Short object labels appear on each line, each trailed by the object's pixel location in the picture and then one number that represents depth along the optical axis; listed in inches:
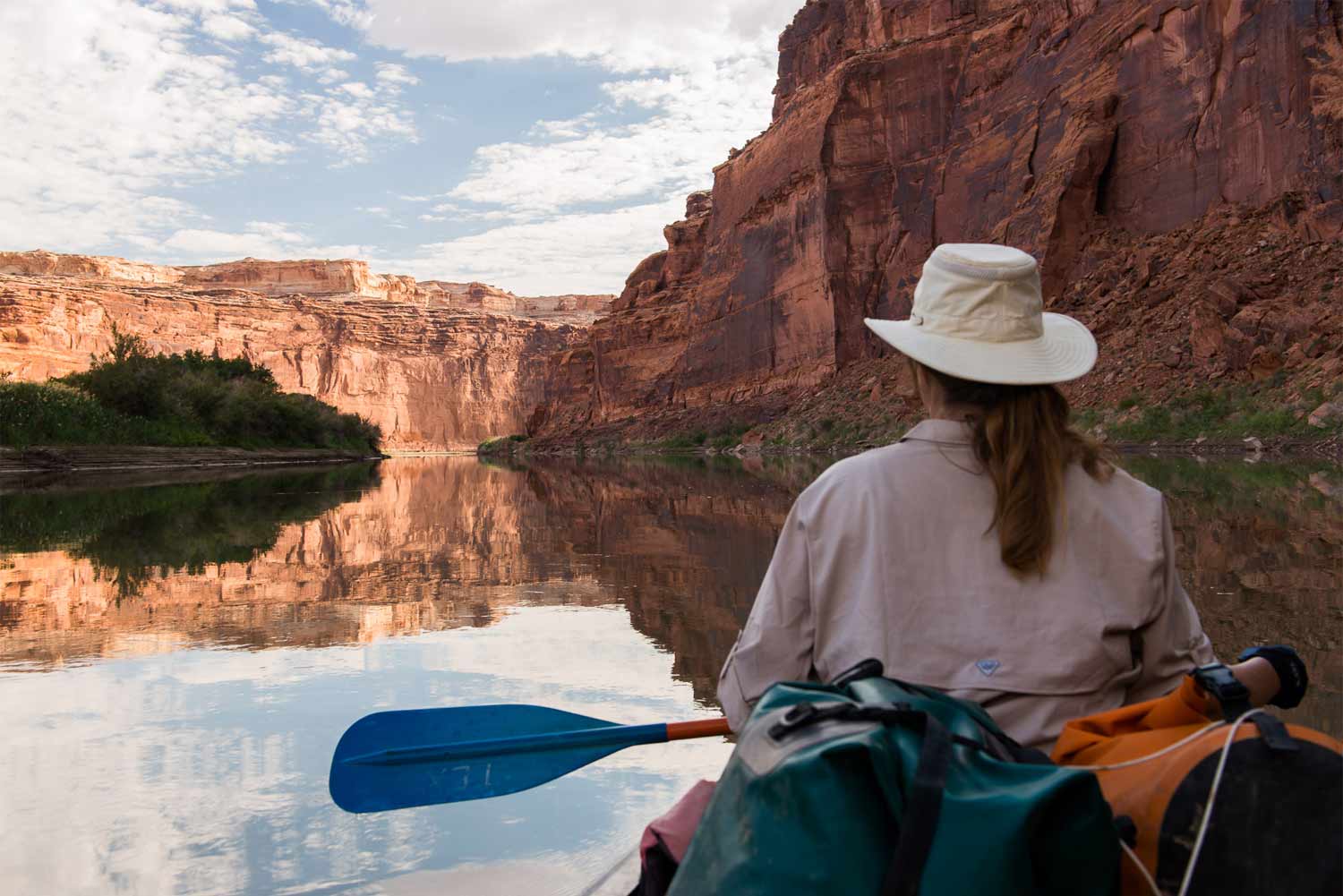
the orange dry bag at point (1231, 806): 48.5
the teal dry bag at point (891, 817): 46.7
